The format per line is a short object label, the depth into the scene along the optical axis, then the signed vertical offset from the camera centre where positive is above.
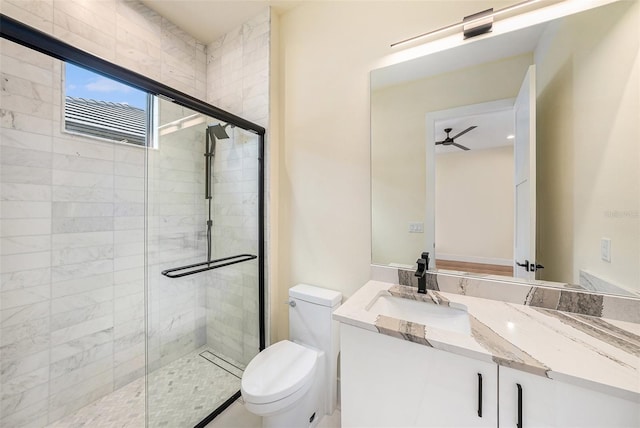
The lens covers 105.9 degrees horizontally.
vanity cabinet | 0.65 -0.56
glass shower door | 1.61 -0.31
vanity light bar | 1.11 +0.96
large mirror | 0.94 +0.30
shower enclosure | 1.31 -0.27
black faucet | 1.22 -0.30
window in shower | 1.46 +0.67
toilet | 1.14 -0.83
